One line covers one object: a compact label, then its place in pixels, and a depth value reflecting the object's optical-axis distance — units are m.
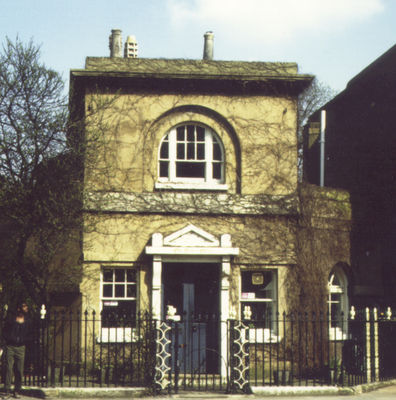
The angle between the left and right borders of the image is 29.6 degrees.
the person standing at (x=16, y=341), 13.80
